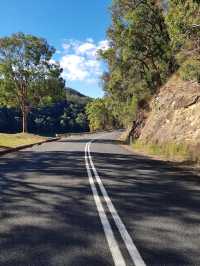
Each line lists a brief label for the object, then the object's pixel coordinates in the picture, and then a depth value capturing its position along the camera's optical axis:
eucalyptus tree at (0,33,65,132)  31.01
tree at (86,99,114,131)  73.13
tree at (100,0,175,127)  20.14
